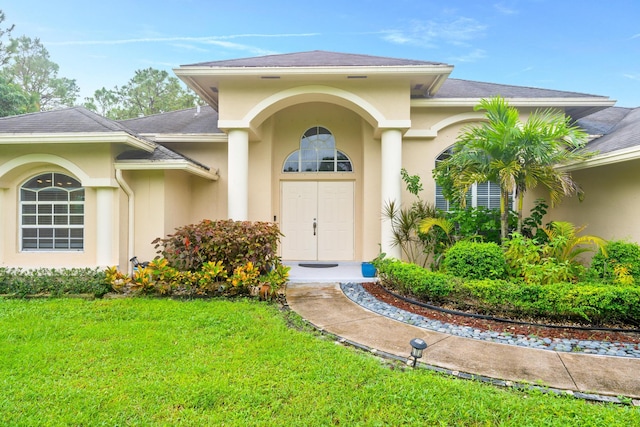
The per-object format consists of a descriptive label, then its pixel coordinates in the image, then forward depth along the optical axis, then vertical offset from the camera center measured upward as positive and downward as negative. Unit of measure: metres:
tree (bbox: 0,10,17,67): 20.83 +11.50
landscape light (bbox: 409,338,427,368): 3.37 -1.41
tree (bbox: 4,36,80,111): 25.19 +11.47
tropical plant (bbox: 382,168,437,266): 7.66 -0.04
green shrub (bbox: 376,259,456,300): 5.66 -1.23
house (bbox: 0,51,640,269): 7.27 +1.43
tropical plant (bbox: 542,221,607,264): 5.95 -0.54
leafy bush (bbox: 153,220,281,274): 6.51 -0.65
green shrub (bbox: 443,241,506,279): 5.76 -0.86
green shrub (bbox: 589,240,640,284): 5.39 -0.85
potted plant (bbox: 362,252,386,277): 7.77 -1.34
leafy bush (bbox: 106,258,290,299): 6.22 -1.29
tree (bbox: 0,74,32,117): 16.58 +6.18
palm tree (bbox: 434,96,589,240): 6.02 +1.20
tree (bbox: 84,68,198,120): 25.30 +9.79
